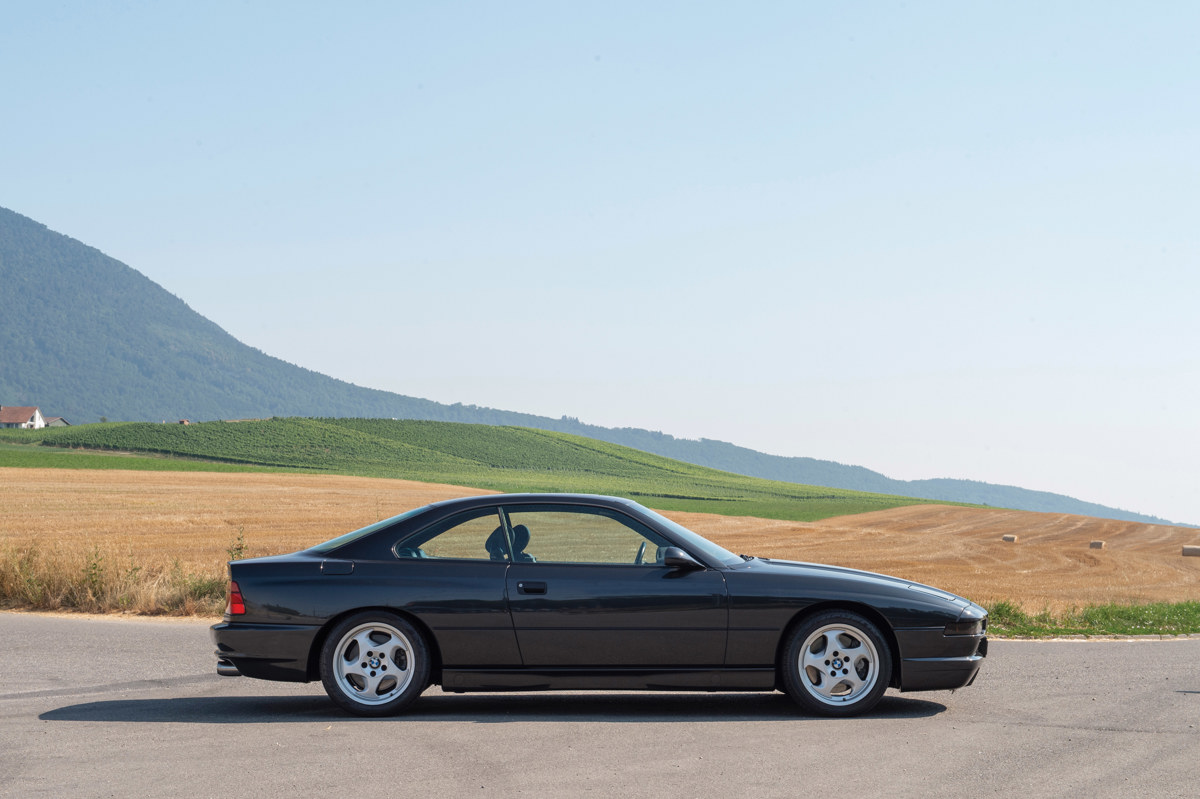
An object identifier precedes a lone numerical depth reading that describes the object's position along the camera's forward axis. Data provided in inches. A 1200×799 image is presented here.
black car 288.8
